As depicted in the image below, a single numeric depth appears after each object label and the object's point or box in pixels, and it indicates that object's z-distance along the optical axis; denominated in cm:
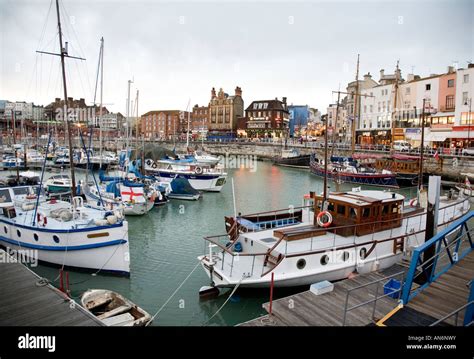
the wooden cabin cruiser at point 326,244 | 1066
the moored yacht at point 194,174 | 3259
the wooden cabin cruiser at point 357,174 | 3625
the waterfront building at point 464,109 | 3994
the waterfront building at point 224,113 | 9096
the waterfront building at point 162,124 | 10100
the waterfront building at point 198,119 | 9625
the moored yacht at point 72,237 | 1231
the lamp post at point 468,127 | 4000
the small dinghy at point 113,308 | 840
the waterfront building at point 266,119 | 8538
